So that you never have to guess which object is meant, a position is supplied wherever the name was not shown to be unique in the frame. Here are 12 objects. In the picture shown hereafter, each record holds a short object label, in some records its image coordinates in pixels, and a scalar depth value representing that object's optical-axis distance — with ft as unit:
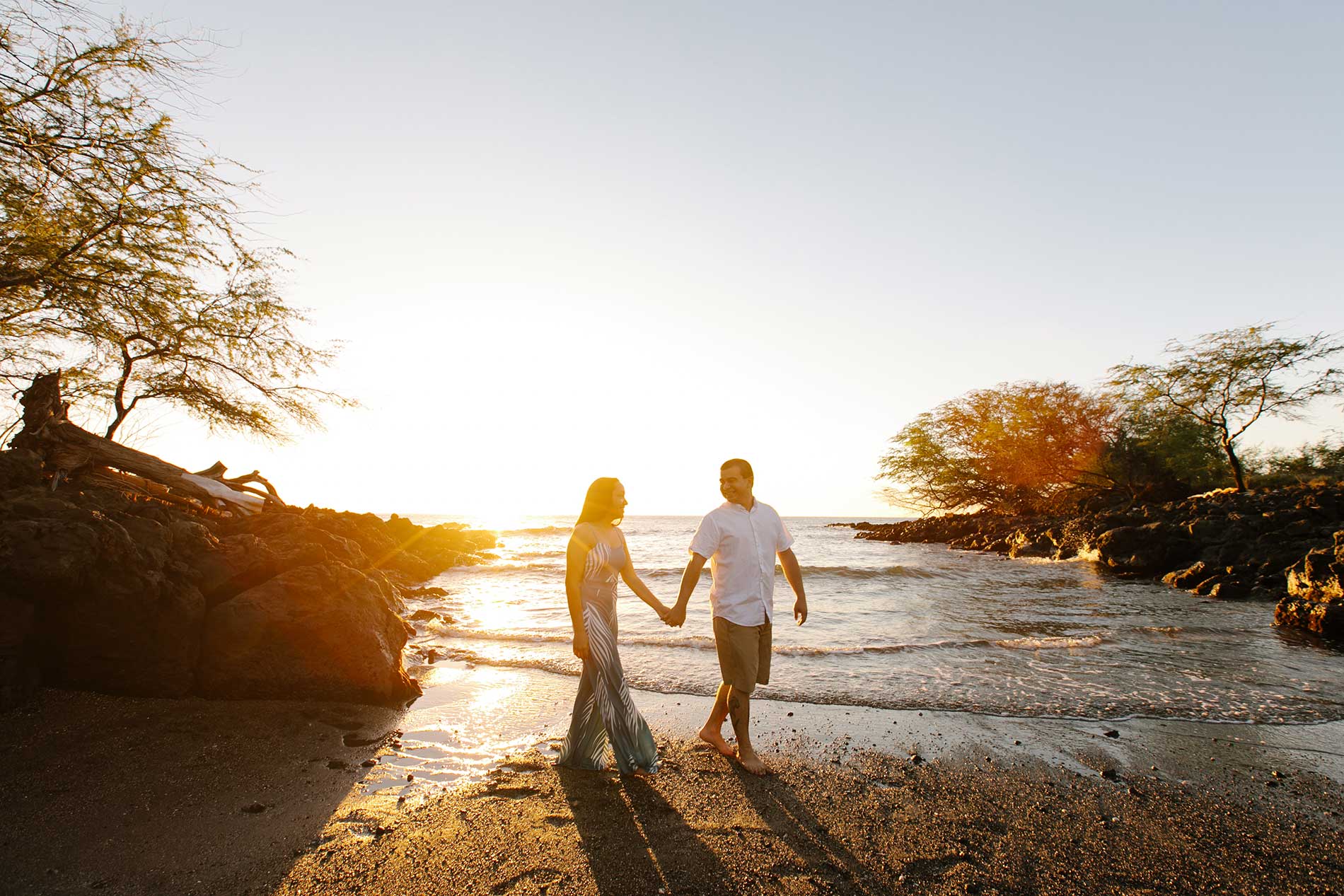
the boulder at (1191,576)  49.21
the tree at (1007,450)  118.42
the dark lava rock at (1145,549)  58.18
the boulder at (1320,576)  31.68
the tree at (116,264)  18.90
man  14.75
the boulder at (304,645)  16.80
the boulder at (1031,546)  84.67
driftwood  23.15
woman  13.75
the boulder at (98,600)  14.44
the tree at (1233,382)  86.69
